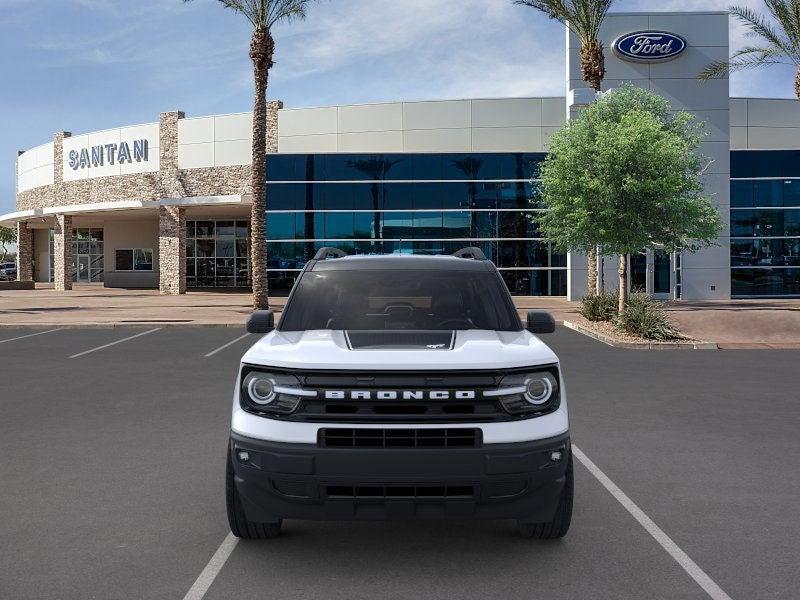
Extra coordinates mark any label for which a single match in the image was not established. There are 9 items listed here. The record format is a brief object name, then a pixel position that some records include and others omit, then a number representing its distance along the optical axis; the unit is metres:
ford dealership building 34.38
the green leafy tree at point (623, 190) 21.78
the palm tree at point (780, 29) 27.41
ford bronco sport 4.03
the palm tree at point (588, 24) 27.27
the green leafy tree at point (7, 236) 93.81
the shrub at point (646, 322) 18.16
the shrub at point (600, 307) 22.62
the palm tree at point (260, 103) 26.33
